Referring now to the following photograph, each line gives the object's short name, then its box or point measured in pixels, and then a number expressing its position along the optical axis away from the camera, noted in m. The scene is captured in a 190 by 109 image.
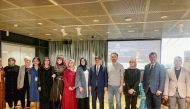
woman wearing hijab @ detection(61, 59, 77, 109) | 3.03
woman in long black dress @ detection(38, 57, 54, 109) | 3.13
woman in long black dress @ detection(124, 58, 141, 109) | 2.94
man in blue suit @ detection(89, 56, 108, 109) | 3.04
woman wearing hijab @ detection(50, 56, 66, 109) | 3.14
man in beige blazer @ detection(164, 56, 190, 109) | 2.48
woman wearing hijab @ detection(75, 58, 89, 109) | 2.99
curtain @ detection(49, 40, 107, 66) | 6.85
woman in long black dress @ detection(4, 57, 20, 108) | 3.60
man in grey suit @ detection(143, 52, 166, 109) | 2.62
